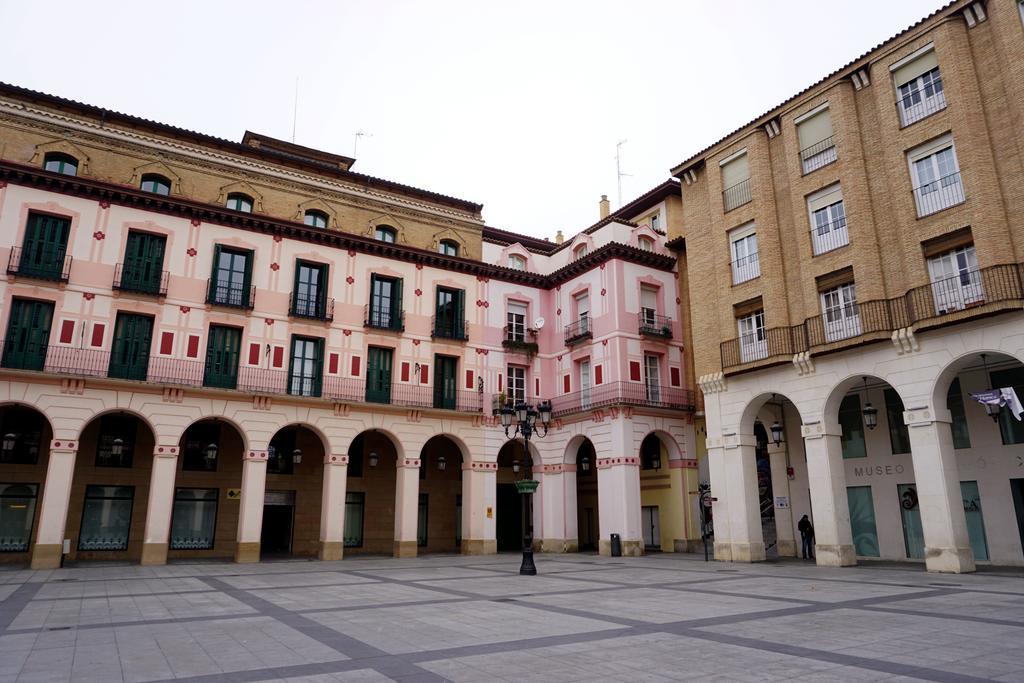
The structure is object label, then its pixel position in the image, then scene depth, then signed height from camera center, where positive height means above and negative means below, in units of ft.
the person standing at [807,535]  78.59 -3.73
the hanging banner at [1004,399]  55.98 +8.40
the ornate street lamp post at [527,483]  63.54 +2.23
